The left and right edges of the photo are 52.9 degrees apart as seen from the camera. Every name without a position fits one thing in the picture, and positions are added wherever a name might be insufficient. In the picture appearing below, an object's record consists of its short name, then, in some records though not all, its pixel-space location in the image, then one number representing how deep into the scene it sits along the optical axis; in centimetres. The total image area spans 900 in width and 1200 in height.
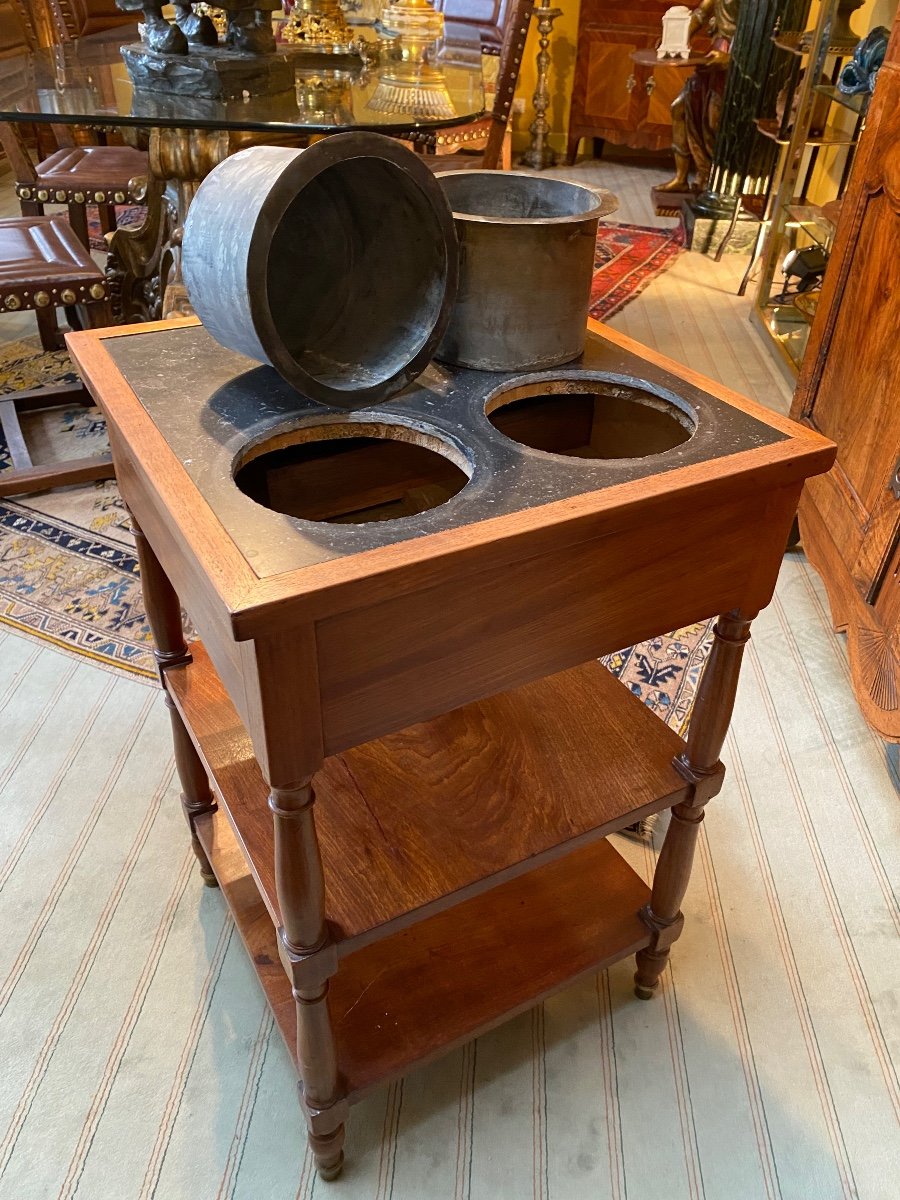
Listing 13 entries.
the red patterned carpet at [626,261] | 366
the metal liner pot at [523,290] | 91
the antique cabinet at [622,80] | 514
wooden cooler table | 72
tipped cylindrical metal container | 78
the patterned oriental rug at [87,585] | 186
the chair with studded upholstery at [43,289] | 217
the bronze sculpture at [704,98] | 414
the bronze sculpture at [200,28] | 210
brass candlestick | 516
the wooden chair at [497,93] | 272
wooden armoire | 163
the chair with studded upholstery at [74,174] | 275
